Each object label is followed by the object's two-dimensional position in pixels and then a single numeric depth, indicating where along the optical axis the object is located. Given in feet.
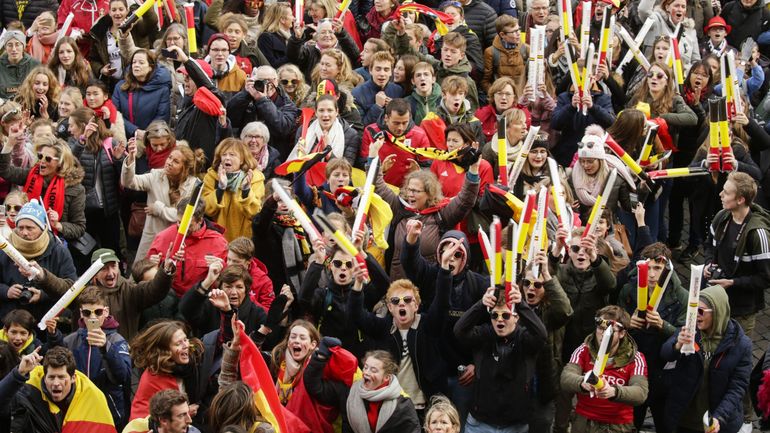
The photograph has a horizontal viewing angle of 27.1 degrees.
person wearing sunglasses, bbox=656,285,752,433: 40.34
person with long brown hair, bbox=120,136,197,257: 46.14
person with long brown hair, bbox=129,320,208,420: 37.78
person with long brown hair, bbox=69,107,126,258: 47.26
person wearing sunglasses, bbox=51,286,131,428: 39.11
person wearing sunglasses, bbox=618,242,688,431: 41.09
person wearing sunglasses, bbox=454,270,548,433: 39.04
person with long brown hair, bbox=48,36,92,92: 51.60
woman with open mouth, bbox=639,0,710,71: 56.90
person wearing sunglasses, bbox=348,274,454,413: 40.09
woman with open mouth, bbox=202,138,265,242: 45.32
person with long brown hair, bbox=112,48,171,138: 50.52
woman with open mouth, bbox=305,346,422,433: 37.27
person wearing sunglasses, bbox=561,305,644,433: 38.93
